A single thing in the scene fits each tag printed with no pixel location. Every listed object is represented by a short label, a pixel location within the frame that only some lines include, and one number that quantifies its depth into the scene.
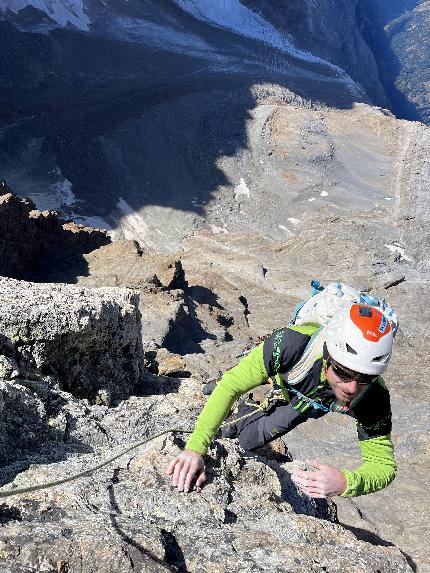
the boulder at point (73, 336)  4.82
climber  3.12
